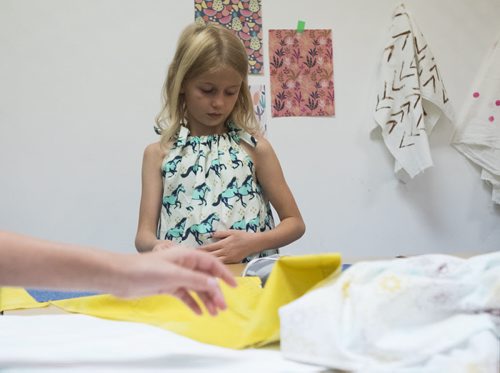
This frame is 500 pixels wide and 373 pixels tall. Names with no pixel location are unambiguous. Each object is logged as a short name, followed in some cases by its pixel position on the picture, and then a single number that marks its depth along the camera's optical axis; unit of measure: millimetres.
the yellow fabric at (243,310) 617
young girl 1288
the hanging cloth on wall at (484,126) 2037
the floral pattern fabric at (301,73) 1963
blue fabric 930
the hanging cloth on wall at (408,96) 1942
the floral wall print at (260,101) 1936
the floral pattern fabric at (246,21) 1928
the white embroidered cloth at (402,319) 493
